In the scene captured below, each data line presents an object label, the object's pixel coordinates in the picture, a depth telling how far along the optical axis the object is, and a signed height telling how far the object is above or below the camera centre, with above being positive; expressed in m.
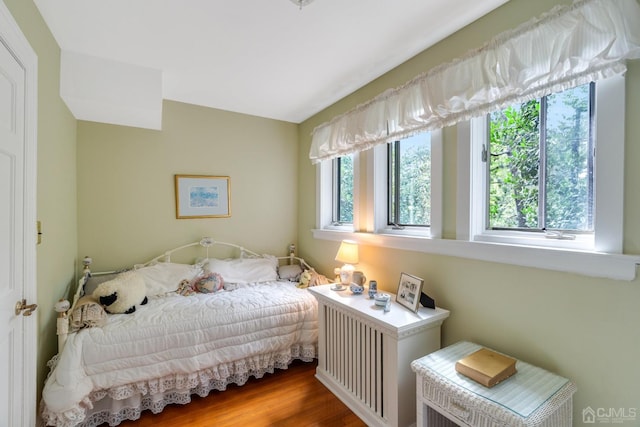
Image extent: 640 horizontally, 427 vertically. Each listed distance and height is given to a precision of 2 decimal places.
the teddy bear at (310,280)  2.88 -0.71
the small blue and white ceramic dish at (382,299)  1.90 -0.61
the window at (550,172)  1.20 +0.21
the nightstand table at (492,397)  1.12 -0.78
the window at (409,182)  2.13 +0.24
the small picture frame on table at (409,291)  1.81 -0.53
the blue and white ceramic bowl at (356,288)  2.25 -0.62
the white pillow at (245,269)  2.97 -0.63
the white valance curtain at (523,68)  1.12 +0.71
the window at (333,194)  3.09 +0.20
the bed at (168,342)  1.77 -0.96
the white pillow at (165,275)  2.61 -0.62
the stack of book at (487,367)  1.25 -0.72
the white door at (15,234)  1.25 -0.11
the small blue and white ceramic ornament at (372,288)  2.14 -0.59
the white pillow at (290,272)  3.21 -0.70
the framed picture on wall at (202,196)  3.01 +0.16
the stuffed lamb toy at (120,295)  2.11 -0.64
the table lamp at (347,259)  2.43 -0.41
